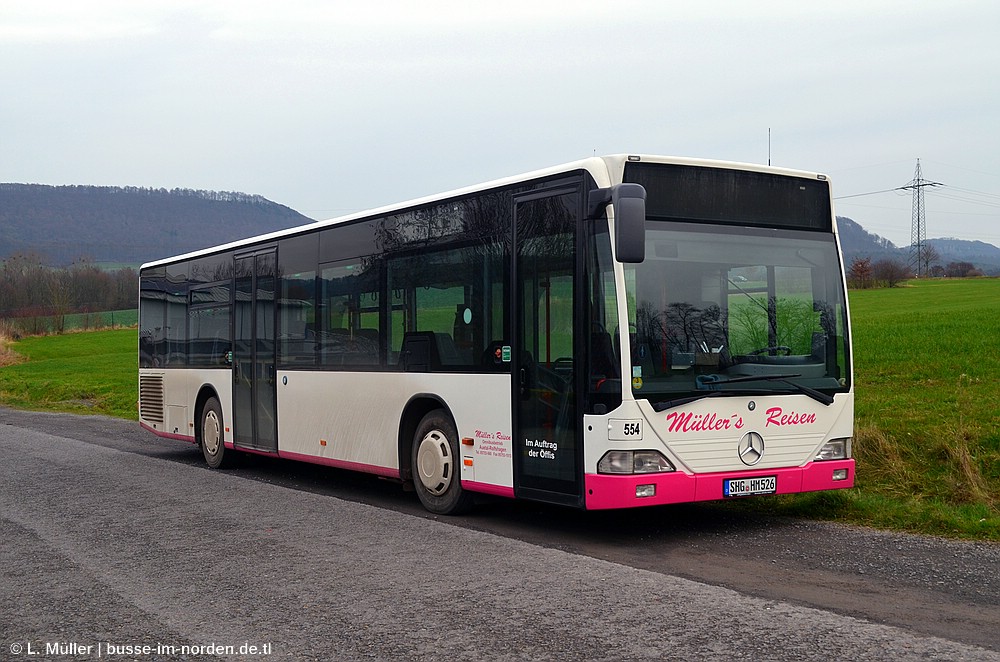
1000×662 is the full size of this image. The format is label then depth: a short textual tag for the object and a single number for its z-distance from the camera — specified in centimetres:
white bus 875
